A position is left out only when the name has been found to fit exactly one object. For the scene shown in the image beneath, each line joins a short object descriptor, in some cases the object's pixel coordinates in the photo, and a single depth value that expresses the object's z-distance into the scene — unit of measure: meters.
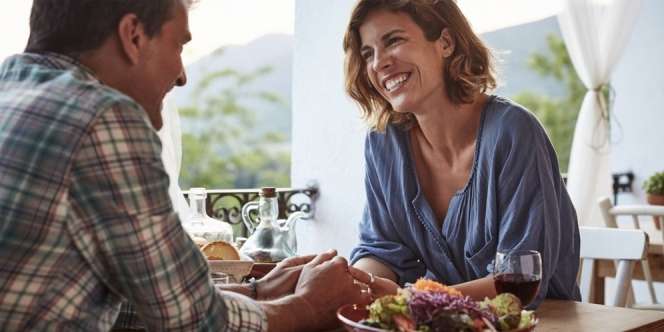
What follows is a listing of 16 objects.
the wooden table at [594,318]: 1.64
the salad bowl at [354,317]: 1.39
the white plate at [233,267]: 1.89
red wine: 1.54
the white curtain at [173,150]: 3.07
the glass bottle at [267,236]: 2.18
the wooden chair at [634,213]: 3.87
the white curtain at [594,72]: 5.04
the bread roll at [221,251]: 1.98
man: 1.17
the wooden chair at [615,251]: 2.52
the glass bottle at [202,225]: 2.18
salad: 1.33
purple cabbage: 1.34
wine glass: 1.54
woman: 2.06
